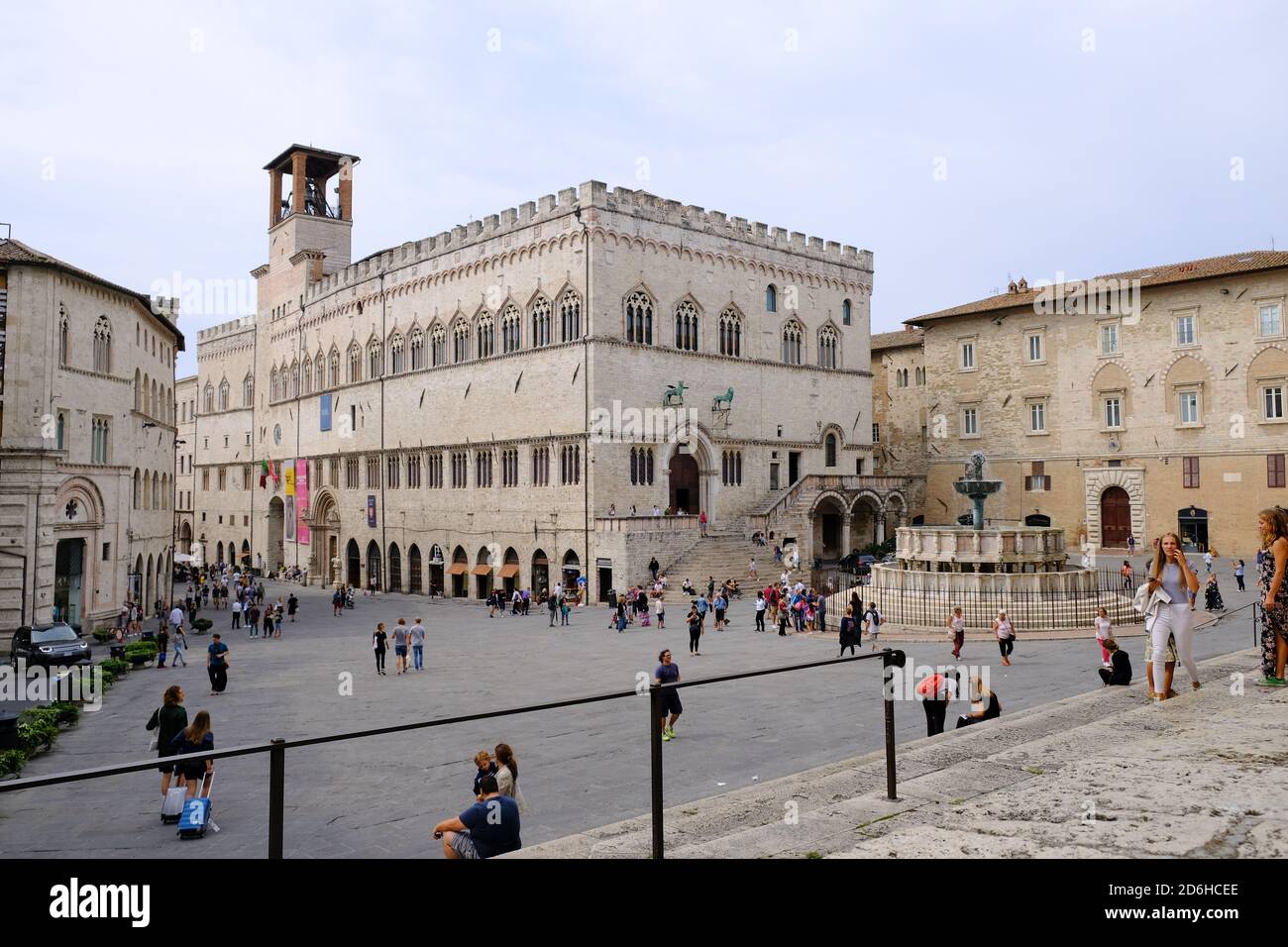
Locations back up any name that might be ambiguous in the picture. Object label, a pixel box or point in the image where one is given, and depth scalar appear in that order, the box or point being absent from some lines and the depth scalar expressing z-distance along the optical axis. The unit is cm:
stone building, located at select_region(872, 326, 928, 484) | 5841
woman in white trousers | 882
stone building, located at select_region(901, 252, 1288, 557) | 4166
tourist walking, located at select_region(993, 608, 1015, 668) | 1917
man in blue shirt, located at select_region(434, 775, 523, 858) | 654
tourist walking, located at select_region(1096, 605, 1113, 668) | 1333
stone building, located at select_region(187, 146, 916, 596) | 4075
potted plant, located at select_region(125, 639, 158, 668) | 2517
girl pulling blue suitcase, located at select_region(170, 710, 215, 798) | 977
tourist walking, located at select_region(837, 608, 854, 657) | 2084
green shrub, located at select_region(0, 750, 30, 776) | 1263
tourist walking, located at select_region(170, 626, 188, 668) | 2521
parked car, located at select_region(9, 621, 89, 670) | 2317
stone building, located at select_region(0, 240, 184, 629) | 2752
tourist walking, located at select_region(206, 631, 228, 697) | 1952
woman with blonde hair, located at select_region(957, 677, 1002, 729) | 1070
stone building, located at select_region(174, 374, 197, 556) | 7788
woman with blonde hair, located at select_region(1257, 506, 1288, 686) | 862
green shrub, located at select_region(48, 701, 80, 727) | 1692
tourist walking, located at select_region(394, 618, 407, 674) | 2230
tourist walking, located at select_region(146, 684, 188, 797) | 1112
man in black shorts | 1235
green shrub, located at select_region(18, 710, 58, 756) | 1431
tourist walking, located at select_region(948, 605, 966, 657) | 1944
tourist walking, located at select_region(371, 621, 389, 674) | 2242
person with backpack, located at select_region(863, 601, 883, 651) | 2300
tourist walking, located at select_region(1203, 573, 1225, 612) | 2706
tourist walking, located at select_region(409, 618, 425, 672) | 2288
